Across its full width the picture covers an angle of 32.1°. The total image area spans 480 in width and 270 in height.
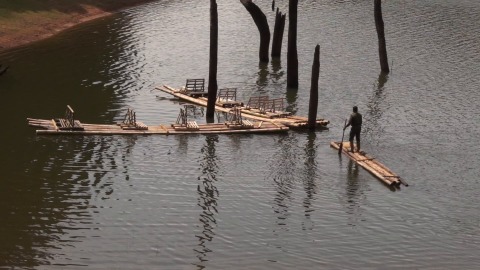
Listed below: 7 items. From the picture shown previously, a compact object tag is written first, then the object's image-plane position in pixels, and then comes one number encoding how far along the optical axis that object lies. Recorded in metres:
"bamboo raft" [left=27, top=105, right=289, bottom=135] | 46.75
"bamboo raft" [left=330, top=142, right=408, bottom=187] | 40.25
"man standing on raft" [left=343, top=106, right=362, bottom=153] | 44.16
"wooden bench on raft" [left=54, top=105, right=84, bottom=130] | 46.62
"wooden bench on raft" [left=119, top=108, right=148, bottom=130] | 47.59
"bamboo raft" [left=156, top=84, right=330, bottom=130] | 50.28
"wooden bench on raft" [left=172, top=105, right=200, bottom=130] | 48.06
